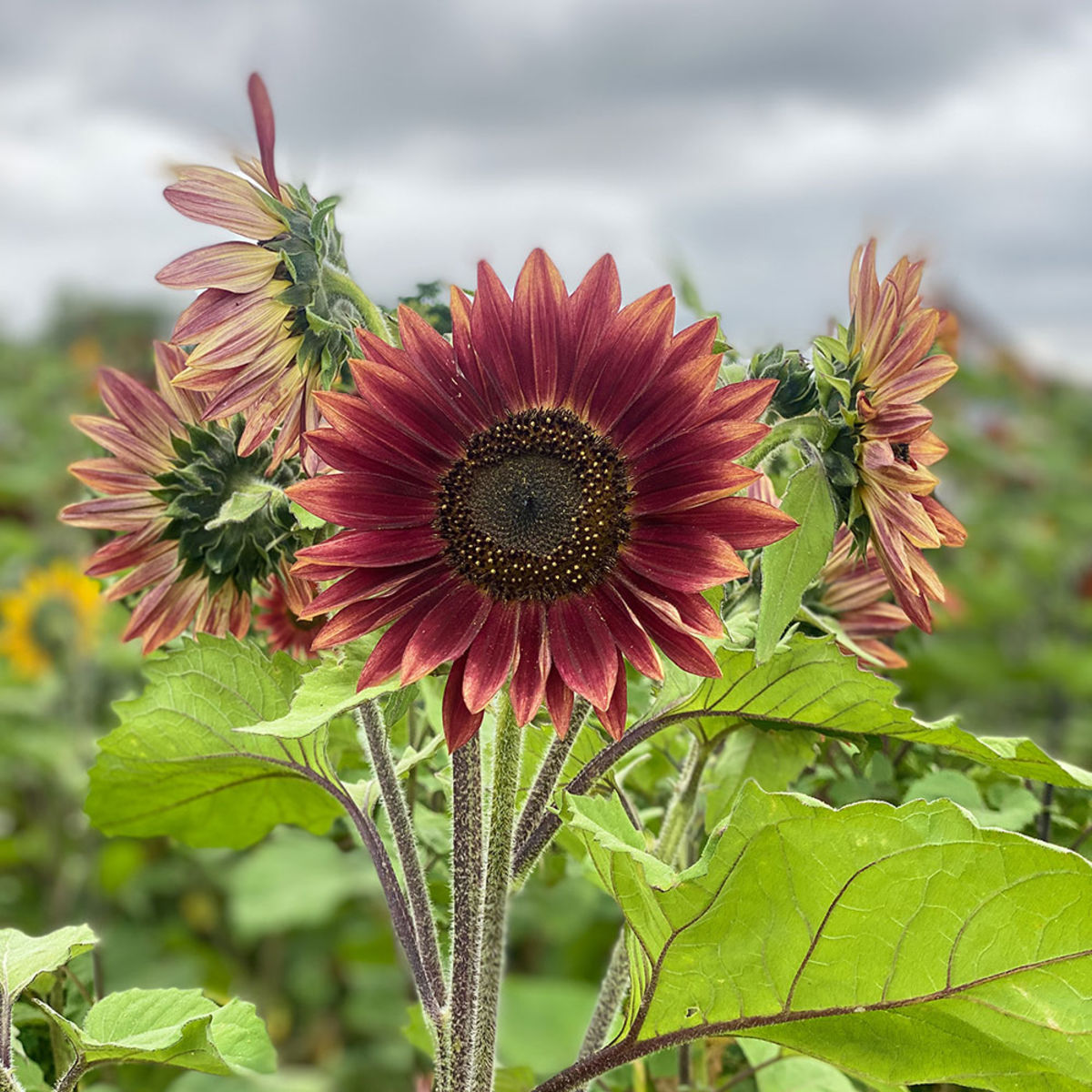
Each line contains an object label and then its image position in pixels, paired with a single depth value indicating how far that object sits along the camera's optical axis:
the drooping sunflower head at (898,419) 0.59
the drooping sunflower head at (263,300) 0.61
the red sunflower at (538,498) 0.56
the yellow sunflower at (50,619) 2.70
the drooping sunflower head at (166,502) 0.69
